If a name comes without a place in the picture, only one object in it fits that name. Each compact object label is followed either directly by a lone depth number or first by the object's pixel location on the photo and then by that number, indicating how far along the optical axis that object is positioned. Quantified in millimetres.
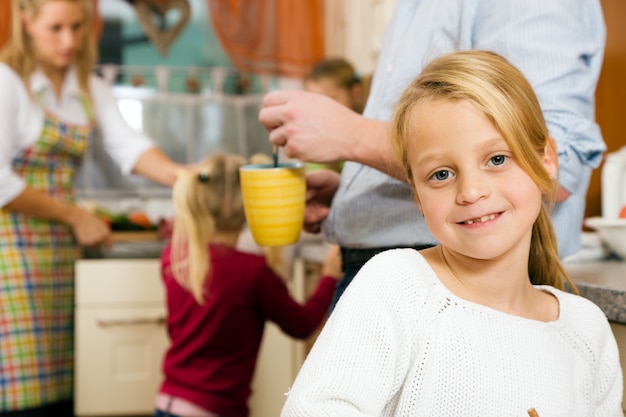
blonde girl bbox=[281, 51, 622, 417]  722
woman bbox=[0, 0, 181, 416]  2184
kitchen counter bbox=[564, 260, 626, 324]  982
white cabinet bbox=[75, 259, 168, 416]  2861
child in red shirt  1924
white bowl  1403
